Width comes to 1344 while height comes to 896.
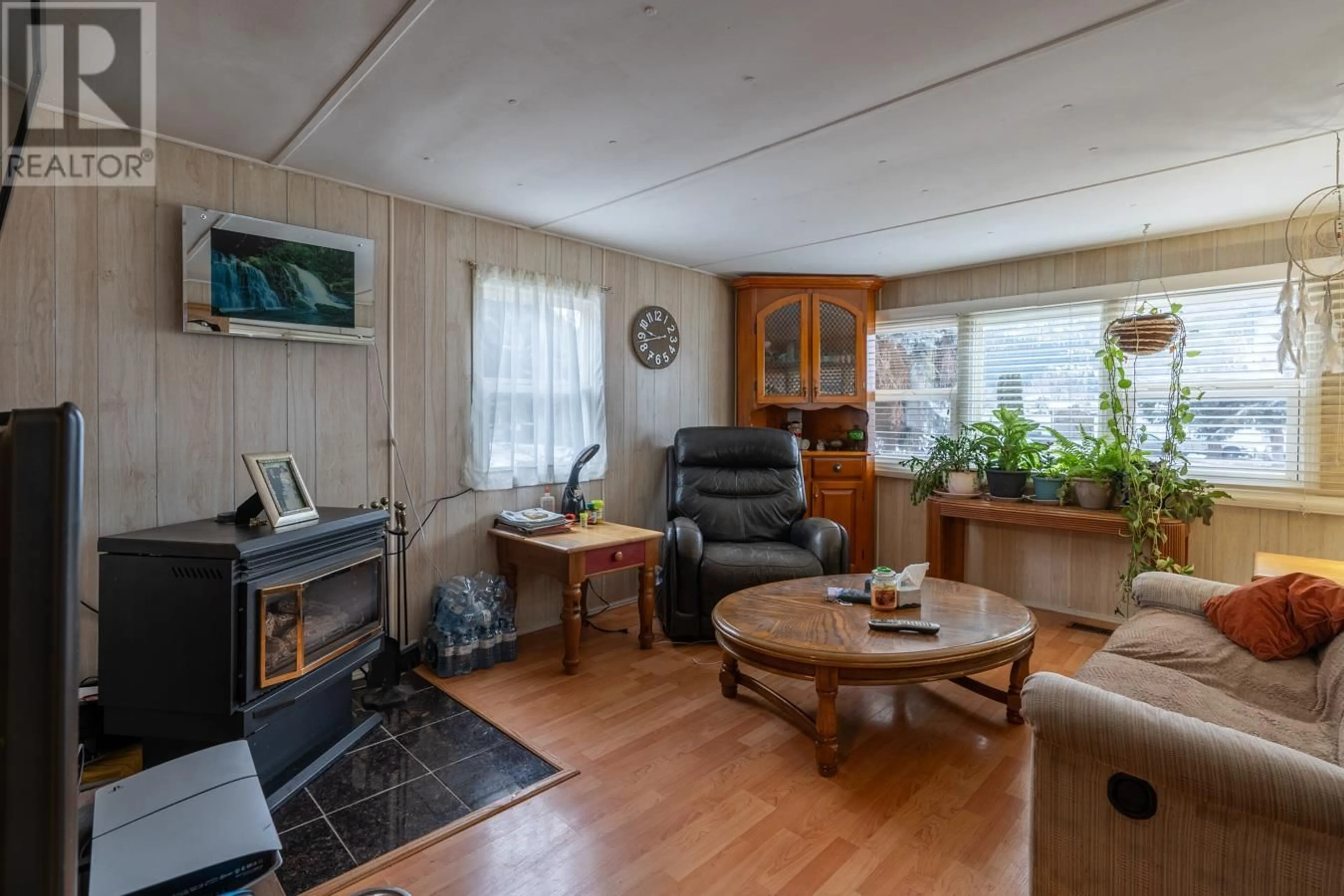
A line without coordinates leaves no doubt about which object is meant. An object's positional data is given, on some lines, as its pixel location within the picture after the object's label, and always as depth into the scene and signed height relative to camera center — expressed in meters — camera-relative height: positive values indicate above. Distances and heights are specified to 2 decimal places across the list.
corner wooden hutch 4.48 +0.58
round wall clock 4.02 +0.70
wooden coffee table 2.07 -0.70
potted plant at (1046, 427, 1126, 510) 3.46 -0.15
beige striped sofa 1.13 -0.72
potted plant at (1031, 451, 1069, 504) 3.65 -0.22
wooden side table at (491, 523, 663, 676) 2.88 -0.58
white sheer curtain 3.23 +0.36
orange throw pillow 1.91 -0.55
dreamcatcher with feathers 2.16 +0.63
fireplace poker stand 2.62 -0.98
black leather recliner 3.22 -0.49
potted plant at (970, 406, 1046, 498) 3.83 -0.08
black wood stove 1.80 -0.59
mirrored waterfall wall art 2.30 +0.66
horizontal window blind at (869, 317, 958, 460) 4.43 +0.42
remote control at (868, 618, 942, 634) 2.22 -0.67
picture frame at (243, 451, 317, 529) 2.04 -0.17
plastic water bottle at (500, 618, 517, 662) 3.04 -1.00
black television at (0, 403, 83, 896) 0.35 -0.12
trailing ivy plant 3.18 -0.14
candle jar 2.48 -0.61
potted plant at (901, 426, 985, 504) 4.00 -0.17
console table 3.21 -0.46
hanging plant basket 3.09 +0.56
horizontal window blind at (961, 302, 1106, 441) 3.81 +0.51
